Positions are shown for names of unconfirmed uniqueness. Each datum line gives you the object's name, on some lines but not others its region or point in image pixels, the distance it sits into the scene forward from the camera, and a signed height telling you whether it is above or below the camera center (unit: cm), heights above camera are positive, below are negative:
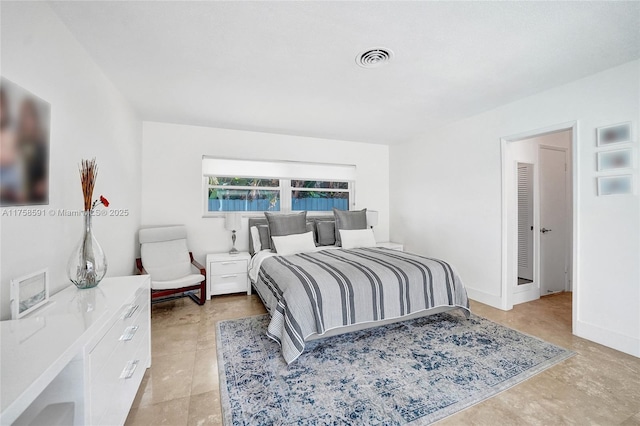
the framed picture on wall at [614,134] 240 +72
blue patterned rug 170 -122
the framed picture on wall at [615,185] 240 +26
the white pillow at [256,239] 404 -38
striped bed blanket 228 -73
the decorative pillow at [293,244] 372 -42
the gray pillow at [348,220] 437 -11
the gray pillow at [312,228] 436 -23
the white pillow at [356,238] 418 -38
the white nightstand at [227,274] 377 -86
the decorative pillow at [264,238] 402 -36
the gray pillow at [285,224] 396 -16
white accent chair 325 -66
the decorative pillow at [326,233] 443 -32
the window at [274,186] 440 +48
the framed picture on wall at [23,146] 128 +35
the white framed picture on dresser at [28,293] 126 -39
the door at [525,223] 396 -14
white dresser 85 -52
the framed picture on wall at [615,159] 240 +49
